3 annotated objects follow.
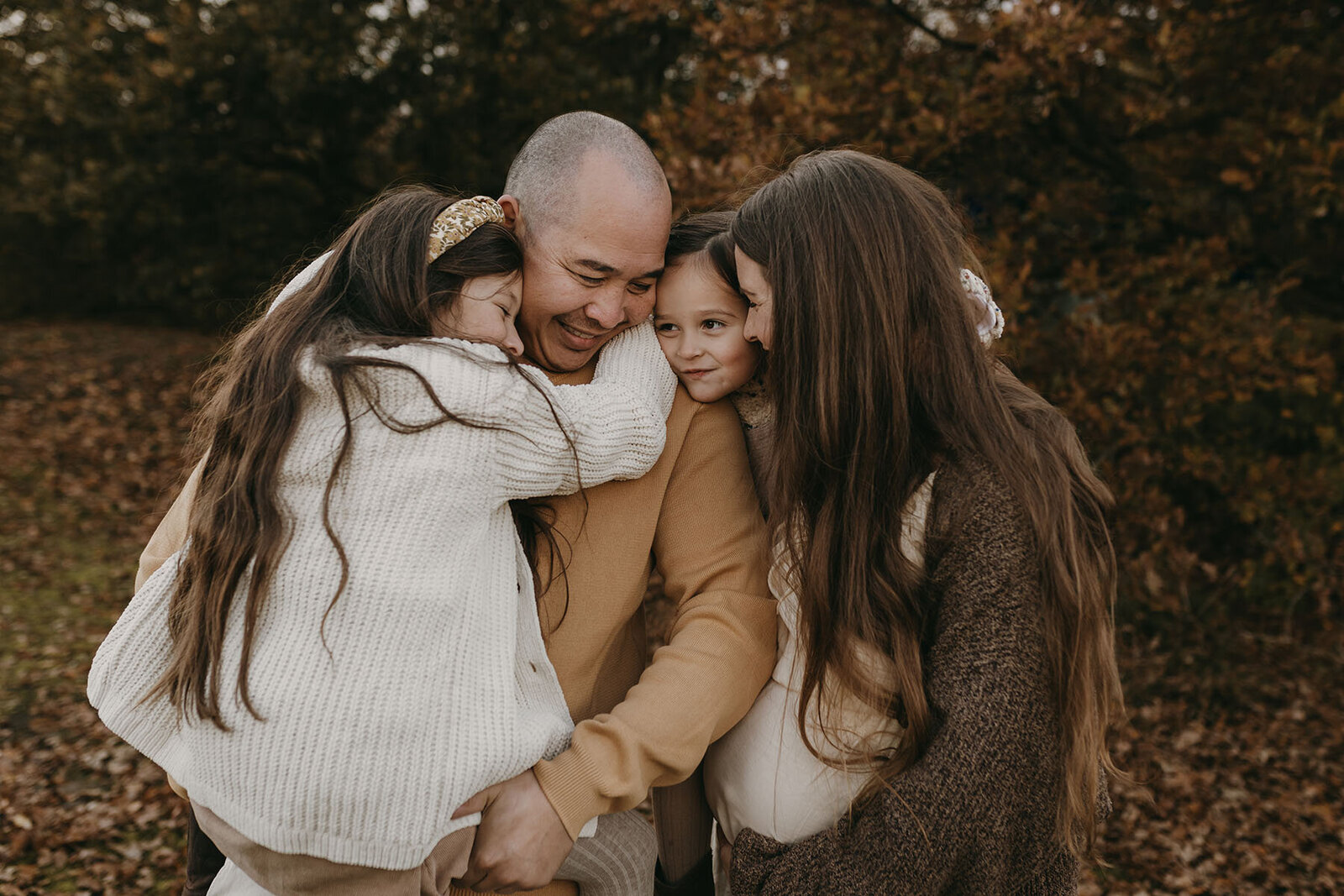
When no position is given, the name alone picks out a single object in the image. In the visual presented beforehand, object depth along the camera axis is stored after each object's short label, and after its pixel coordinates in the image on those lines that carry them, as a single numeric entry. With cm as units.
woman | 186
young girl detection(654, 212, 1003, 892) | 222
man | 186
